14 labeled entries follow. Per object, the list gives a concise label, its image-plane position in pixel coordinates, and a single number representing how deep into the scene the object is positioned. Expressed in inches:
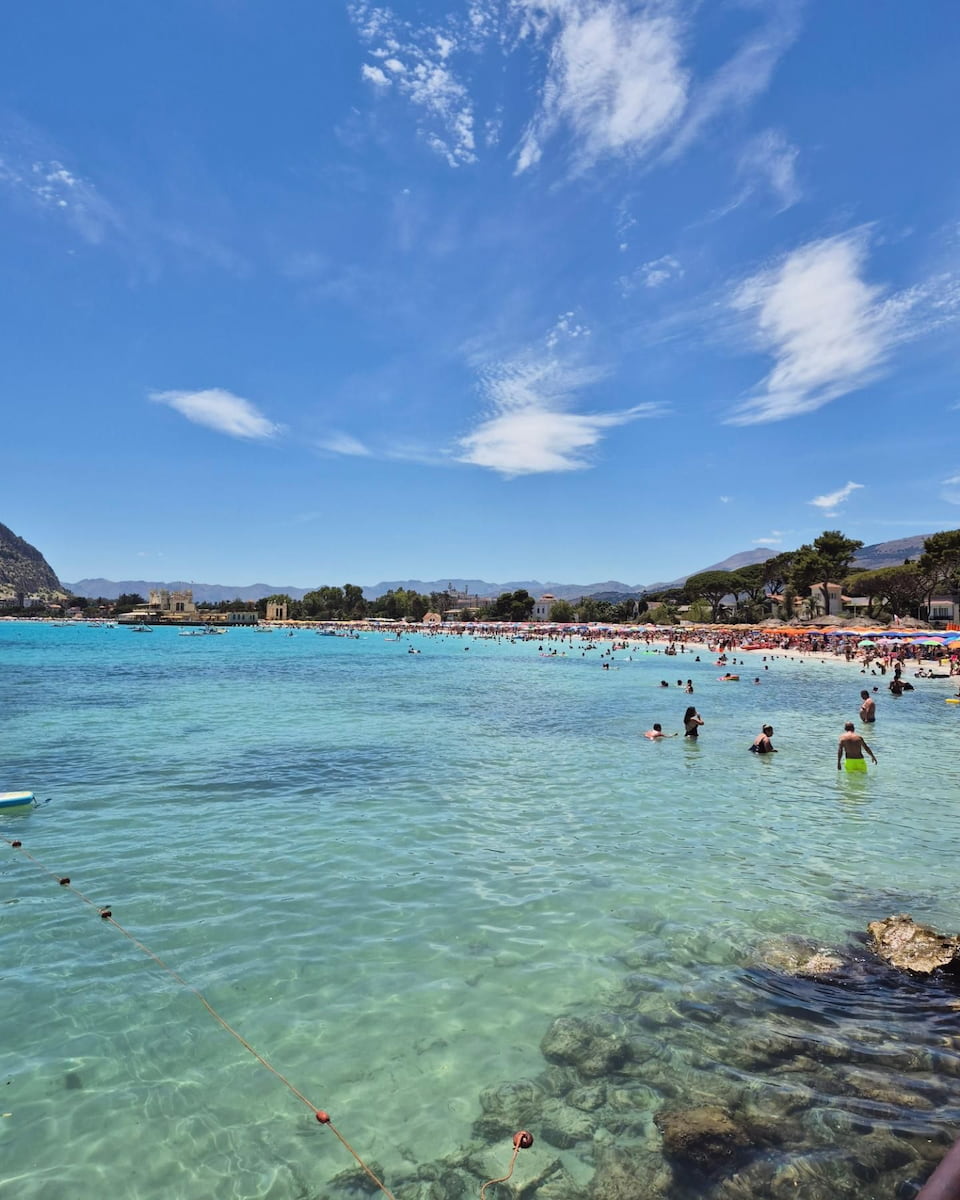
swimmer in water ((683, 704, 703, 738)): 807.7
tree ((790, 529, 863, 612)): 3764.8
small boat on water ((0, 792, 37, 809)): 478.6
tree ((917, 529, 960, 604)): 2837.1
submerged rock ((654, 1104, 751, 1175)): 170.6
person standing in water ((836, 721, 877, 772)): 636.1
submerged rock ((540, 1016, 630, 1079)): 209.7
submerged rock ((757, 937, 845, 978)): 263.9
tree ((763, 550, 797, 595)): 4766.2
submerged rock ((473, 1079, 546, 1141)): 185.2
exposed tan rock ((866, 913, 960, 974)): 261.3
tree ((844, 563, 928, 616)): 3304.6
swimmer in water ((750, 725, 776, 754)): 743.1
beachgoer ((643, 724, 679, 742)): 823.7
